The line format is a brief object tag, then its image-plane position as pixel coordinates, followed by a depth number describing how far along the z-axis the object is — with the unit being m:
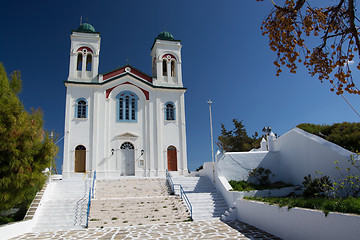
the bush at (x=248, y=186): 13.98
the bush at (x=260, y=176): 15.56
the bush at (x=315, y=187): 10.66
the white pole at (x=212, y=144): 17.48
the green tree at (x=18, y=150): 8.67
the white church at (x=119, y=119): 19.86
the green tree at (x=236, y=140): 29.27
